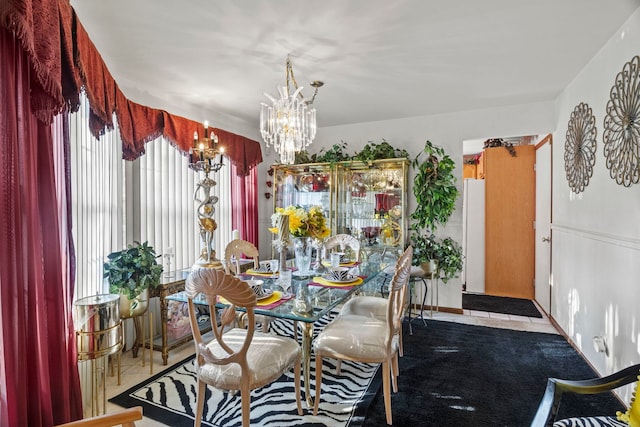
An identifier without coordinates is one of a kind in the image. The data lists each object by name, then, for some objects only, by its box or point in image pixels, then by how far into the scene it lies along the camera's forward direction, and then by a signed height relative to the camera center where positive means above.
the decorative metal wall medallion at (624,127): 1.90 +0.48
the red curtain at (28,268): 1.16 -0.26
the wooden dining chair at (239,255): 2.75 -0.46
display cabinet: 4.02 +0.10
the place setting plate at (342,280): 2.28 -0.56
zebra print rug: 1.90 -1.30
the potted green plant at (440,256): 3.76 -0.65
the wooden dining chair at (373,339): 1.87 -0.84
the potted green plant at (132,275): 2.32 -0.53
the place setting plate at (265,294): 1.90 -0.56
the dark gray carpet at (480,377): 1.94 -1.32
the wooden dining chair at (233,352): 1.44 -0.81
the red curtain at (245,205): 4.17 -0.01
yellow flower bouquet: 2.35 -0.14
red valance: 1.02 +0.62
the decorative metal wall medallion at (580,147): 2.54 +0.47
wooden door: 4.39 -0.29
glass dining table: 1.74 -0.59
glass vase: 2.45 -0.39
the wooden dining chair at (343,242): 3.34 -0.41
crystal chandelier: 2.46 +0.63
